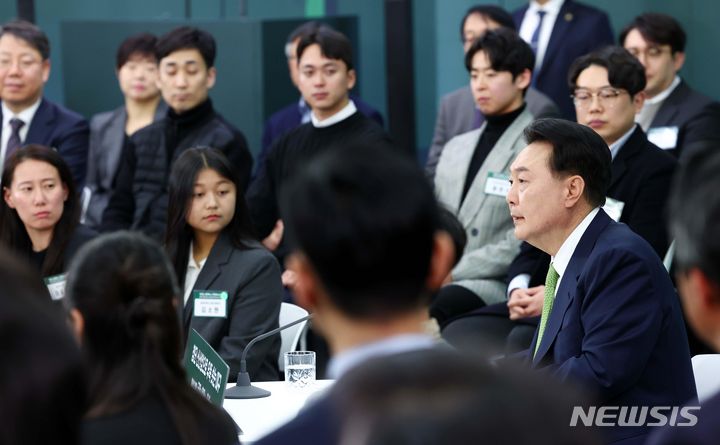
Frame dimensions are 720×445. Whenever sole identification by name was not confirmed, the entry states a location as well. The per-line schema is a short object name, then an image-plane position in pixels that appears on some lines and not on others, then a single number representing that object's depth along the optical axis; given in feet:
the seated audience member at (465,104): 35.76
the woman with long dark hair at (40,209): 29.17
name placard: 18.58
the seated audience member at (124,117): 37.83
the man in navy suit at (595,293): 18.15
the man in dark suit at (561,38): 36.19
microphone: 20.92
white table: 18.65
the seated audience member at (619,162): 28.35
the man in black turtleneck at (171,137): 33.99
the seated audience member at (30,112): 36.40
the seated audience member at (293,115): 38.45
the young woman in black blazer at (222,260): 26.14
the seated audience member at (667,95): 32.24
